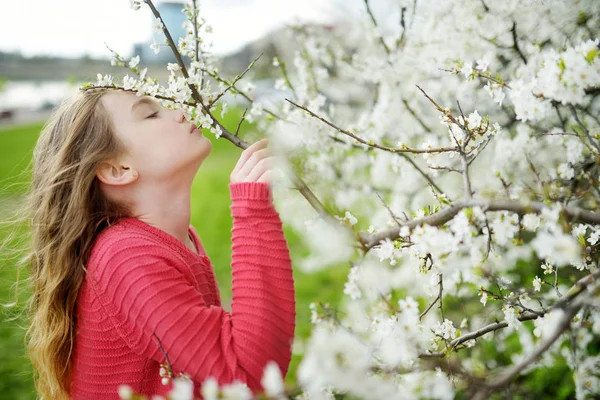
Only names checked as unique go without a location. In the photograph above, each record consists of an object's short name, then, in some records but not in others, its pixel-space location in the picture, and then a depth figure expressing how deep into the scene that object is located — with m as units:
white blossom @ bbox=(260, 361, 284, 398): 0.74
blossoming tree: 0.89
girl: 1.23
